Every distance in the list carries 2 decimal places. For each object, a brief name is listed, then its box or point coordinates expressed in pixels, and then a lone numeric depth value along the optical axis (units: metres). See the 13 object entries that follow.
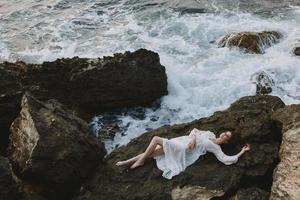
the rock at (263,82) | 14.31
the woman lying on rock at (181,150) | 9.70
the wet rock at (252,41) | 16.59
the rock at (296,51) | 15.93
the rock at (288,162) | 8.16
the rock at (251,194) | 8.56
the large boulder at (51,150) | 9.62
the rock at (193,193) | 8.91
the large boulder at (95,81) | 13.45
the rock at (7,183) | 9.14
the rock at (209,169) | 9.14
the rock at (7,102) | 12.06
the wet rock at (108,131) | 12.77
